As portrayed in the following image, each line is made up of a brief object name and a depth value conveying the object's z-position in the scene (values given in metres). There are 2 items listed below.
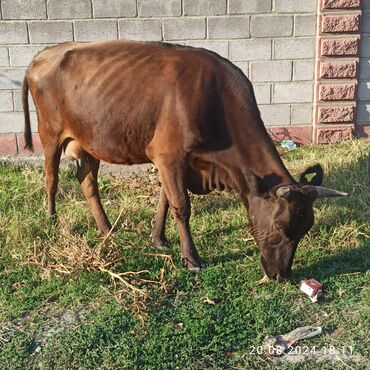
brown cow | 3.88
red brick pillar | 6.77
